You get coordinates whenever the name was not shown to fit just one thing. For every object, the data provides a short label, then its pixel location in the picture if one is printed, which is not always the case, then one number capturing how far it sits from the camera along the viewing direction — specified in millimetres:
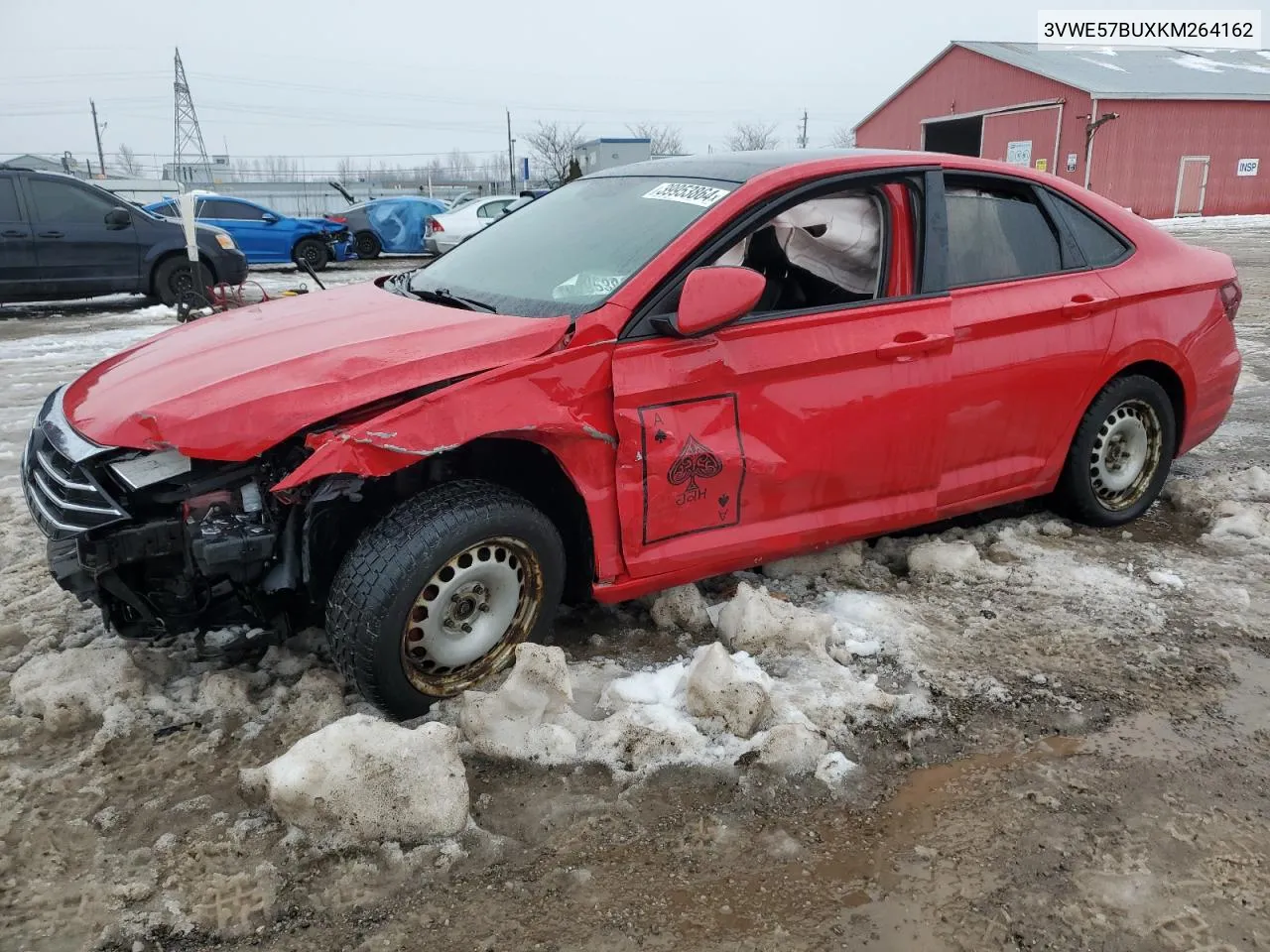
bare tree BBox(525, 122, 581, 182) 56719
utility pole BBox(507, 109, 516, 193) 57450
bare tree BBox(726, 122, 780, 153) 72869
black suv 10367
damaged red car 2533
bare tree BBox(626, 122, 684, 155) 66831
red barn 30016
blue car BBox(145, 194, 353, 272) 15398
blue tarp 18453
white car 16000
